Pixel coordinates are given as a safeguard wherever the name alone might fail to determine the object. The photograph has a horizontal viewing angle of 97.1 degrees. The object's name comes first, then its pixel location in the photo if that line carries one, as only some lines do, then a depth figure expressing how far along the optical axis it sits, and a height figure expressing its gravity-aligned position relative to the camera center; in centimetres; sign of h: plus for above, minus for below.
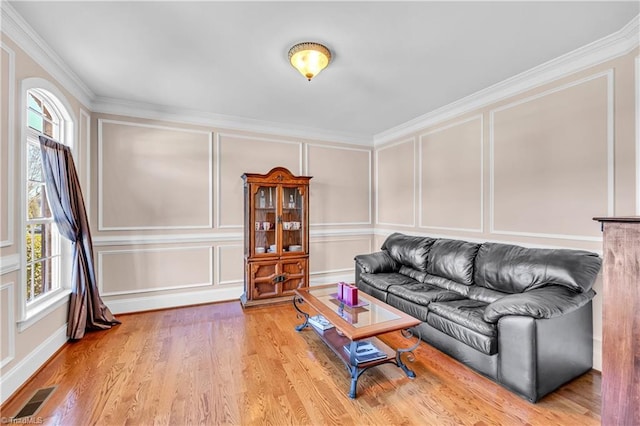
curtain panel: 256 -18
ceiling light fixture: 227 +129
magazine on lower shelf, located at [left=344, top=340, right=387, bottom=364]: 217 -112
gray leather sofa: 192 -82
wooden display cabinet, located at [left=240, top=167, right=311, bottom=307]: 385 -33
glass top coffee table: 207 -86
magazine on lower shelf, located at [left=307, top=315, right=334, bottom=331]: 269 -109
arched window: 244 +0
